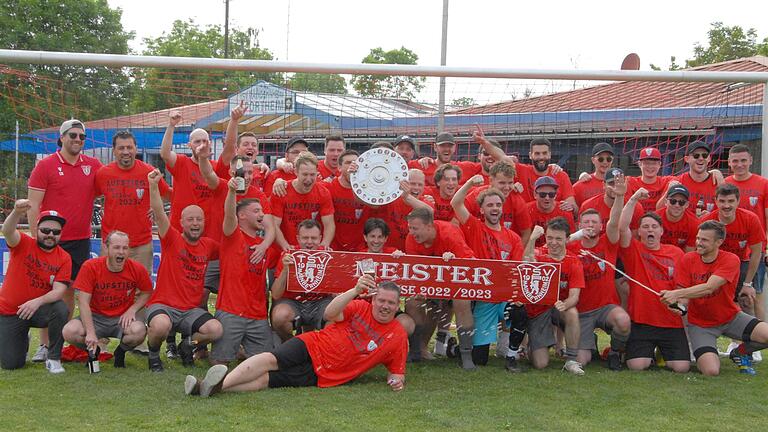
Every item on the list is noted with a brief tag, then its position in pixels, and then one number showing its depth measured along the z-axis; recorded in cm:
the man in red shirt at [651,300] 650
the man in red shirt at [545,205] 680
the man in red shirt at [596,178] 720
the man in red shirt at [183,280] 616
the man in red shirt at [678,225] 675
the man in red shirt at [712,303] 629
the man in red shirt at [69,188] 664
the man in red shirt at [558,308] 631
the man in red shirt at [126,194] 675
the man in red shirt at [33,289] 608
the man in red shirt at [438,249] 625
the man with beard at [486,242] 641
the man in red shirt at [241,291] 623
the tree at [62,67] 906
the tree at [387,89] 1214
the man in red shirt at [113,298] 608
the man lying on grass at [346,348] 558
